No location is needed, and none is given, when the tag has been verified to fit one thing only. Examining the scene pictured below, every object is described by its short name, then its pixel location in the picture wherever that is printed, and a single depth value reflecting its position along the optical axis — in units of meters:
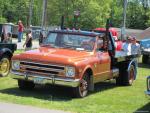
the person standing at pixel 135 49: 16.66
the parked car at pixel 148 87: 10.47
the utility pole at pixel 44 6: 34.56
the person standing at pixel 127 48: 16.15
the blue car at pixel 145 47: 24.89
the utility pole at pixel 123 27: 38.05
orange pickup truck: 11.65
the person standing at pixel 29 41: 23.24
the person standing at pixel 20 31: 35.07
